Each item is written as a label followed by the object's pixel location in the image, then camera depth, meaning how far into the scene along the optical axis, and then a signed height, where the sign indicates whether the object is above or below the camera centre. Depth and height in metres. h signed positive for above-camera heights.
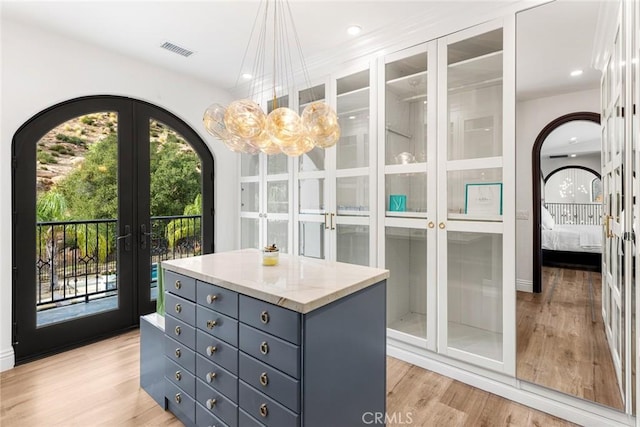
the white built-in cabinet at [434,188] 2.29 +0.20
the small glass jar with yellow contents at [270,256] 1.95 -0.27
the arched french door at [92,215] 2.72 -0.02
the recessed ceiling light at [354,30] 2.68 +1.56
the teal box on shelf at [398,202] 2.78 +0.09
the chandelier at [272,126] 1.74 +0.49
